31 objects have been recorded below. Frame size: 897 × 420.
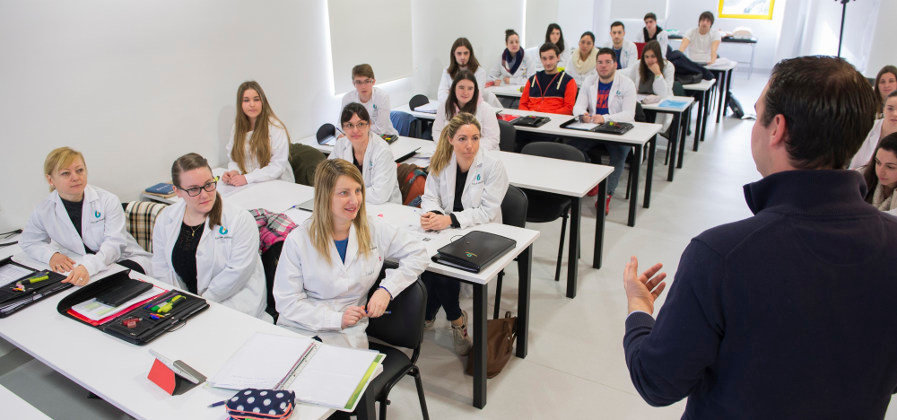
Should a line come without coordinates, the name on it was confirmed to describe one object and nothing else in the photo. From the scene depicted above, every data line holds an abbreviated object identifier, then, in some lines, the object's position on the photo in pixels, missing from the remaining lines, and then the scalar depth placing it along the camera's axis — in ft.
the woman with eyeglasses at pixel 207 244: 8.70
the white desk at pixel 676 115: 18.93
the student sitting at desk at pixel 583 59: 24.20
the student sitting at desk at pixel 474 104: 15.65
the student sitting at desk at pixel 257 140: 13.97
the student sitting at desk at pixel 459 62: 20.72
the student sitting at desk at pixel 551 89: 19.19
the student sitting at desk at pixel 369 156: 12.31
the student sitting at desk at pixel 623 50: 26.02
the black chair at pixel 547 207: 12.84
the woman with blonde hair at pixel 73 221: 9.47
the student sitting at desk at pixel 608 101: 17.51
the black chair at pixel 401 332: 7.55
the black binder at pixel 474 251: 8.64
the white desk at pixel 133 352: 5.74
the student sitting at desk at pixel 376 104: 17.21
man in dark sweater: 3.11
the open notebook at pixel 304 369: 5.73
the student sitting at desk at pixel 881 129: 12.17
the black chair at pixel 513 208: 11.33
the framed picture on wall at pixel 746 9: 38.70
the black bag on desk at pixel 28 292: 7.66
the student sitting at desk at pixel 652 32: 28.14
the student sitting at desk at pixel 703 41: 26.61
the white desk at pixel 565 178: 12.19
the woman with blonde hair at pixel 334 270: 7.82
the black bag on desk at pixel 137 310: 6.90
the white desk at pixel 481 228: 8.72
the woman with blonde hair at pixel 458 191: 10.42
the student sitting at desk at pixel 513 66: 25.36
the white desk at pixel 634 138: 15.47
